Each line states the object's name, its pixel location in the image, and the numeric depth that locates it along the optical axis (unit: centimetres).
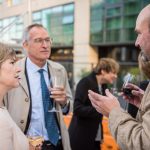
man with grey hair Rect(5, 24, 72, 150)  264
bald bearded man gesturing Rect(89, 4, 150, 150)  162
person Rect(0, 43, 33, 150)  199
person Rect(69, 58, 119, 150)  375
